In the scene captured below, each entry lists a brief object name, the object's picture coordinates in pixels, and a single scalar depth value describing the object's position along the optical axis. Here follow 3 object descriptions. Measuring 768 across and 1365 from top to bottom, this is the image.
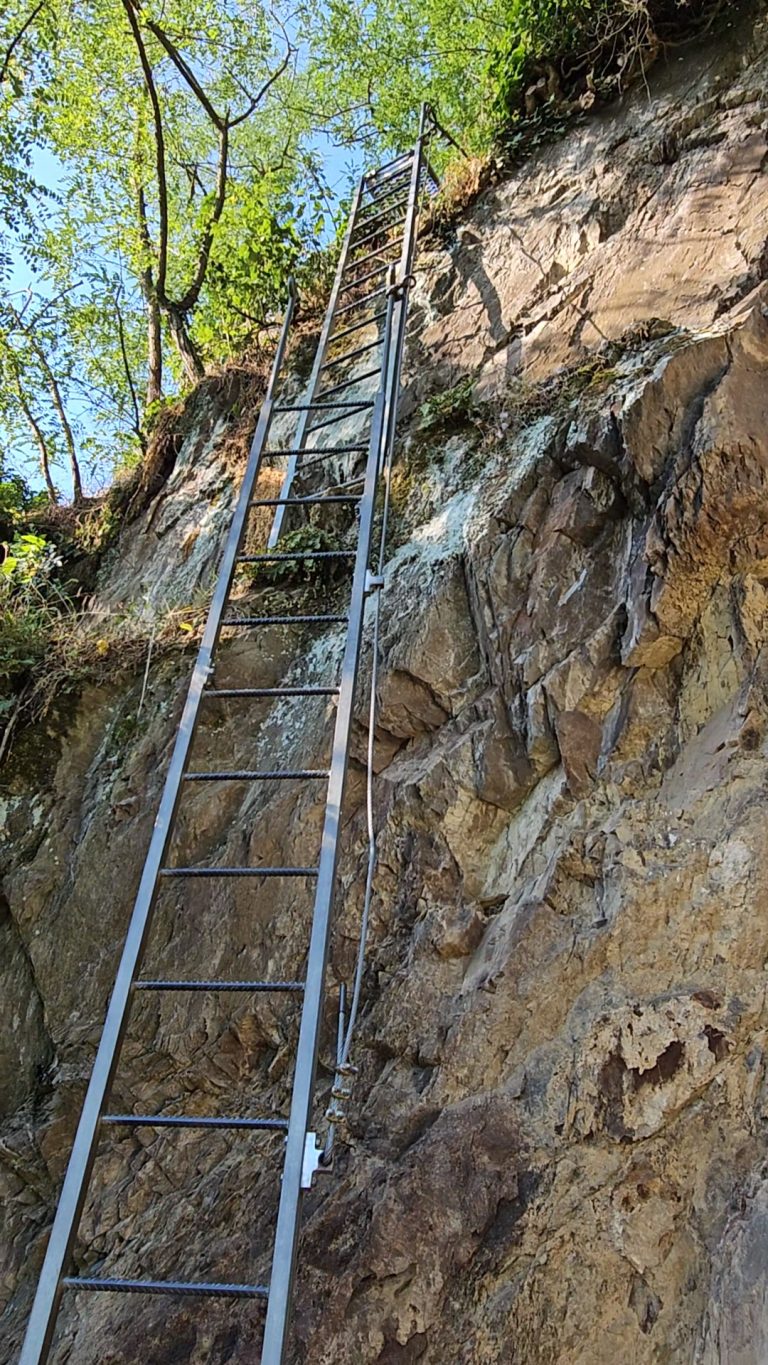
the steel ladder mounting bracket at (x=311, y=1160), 2.31
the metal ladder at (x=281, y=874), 2.25
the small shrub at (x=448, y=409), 5.08
